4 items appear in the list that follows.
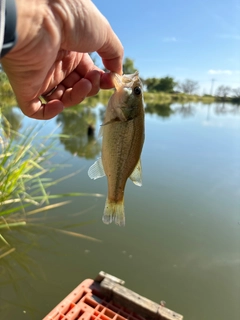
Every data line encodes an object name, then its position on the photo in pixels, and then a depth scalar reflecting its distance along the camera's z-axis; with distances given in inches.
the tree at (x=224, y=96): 3048.7
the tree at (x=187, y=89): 3132.4
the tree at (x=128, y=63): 1209.0
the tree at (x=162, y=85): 2507.5
